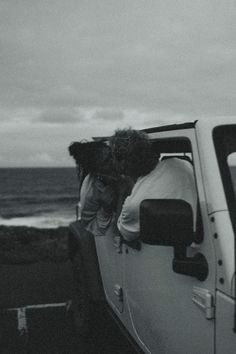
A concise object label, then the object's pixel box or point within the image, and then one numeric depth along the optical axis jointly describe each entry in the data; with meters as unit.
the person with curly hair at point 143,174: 2.51
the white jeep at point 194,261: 1.97
